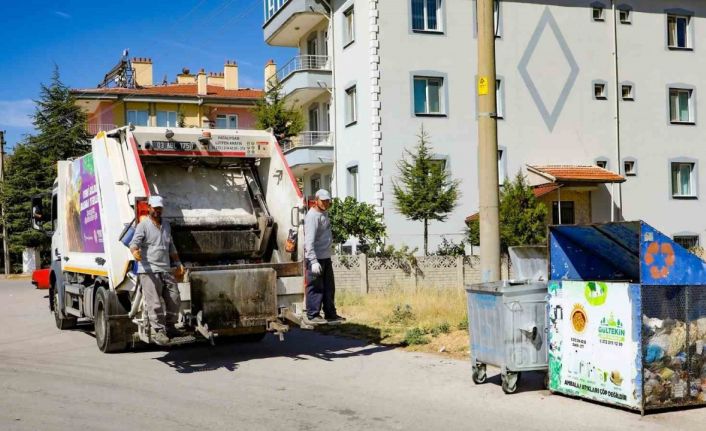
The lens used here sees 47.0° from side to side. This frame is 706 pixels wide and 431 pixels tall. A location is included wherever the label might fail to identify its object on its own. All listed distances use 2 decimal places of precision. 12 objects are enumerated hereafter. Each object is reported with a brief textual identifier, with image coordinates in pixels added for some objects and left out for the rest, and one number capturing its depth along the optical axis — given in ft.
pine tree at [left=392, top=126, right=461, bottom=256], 81.05
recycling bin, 22.53
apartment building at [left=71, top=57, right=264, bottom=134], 166.23
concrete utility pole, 33.37
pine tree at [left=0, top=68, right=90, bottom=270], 145.28
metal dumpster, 25.98
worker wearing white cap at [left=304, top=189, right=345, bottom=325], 35.35
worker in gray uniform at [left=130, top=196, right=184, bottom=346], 31.58
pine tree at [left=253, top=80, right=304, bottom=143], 95.04
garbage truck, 33.04
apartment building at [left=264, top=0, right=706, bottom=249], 88.43
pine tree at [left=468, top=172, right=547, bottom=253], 80.12
